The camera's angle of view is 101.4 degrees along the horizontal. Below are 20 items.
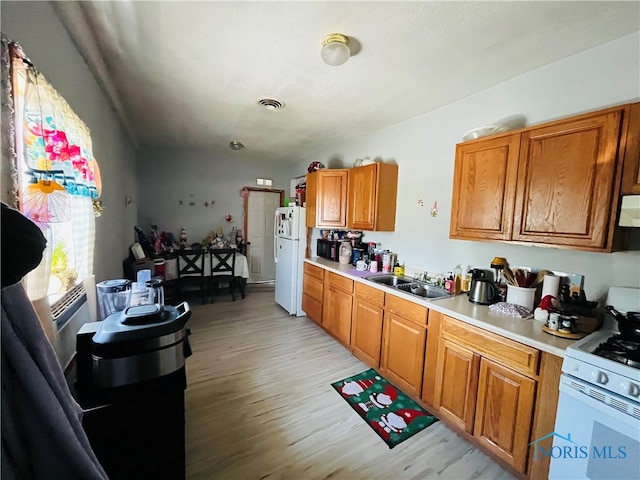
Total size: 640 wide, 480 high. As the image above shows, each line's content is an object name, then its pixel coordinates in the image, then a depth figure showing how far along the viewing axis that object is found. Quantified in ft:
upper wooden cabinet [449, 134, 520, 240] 5.80
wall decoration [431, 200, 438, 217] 8.32
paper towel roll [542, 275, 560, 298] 5.61
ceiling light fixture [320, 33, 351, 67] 5.08
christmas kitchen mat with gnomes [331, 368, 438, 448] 6.04
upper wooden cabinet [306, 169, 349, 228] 10.91
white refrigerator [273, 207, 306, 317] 12.35
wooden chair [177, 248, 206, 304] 13.58
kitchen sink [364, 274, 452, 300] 7.97
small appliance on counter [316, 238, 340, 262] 11.86
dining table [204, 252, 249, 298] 14.14
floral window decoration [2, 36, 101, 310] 3.24
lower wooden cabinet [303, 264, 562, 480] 4.63
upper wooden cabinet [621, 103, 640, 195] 4.23
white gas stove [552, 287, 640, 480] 3.54
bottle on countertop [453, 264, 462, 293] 7.43
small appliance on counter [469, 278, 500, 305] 6.35
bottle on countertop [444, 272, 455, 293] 7.49
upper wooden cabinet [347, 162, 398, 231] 9.41
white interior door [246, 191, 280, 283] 17.84
